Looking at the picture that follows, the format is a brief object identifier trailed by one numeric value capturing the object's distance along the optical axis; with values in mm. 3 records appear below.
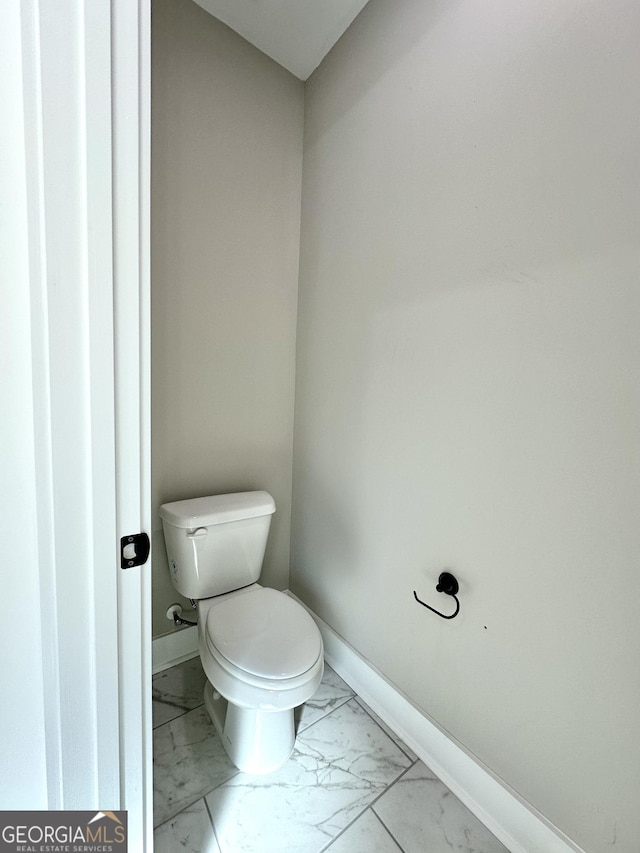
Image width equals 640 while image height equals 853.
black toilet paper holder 1131
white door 500
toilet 1075
